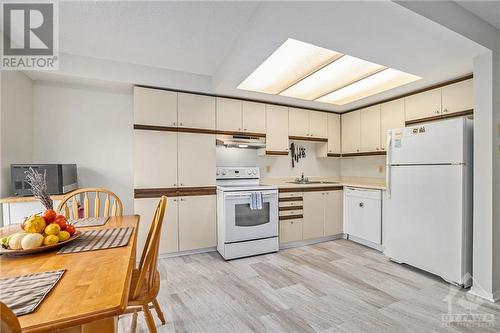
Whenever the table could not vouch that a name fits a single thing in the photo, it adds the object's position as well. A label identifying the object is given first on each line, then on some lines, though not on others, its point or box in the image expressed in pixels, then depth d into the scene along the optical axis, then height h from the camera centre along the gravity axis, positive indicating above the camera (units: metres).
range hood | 3.26 +0.36
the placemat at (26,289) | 0.64 -0.41
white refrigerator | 2.15 -0.36
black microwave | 2.20 -0.12
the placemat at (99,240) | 1.12 -0.42
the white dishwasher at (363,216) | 3.12 -0.77
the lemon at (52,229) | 1.12 -0.32
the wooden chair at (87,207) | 1.79 -0.34
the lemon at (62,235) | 1.15 -0.36
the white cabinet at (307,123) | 3.76 +0.73
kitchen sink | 3.82 -0.30
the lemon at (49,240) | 1.09 -0.36
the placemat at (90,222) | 1.58 -0.42
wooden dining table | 0.59 -0.41
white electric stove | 2.94 -0.78
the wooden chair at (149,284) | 1.18 -0.71
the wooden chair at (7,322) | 0.41 -0.29
